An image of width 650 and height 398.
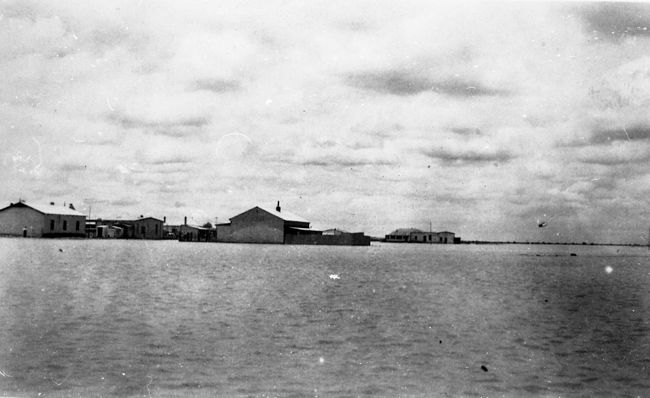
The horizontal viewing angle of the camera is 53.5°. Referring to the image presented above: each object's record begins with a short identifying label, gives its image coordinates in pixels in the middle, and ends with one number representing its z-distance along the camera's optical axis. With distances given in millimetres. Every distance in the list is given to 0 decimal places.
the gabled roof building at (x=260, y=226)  83562
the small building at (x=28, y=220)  81750
